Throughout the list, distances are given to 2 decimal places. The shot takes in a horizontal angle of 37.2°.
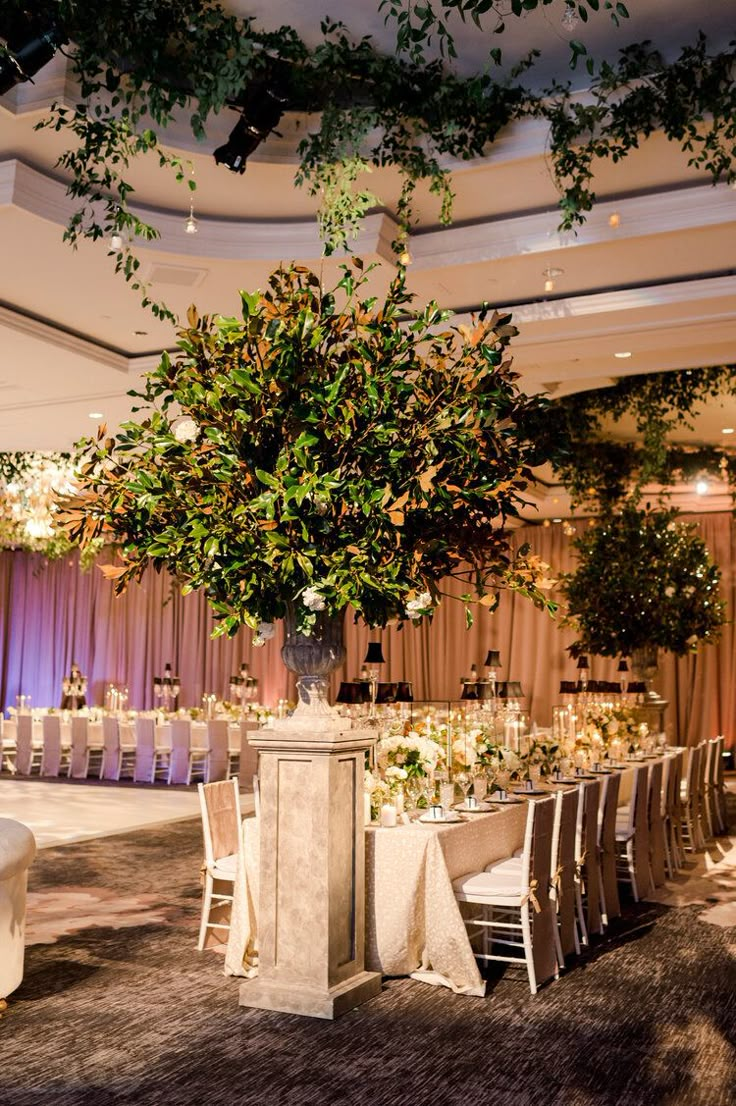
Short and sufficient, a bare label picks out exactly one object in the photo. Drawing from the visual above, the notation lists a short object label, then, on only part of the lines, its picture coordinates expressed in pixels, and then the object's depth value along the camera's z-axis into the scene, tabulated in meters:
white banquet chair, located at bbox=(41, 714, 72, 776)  13.58
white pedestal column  4.36
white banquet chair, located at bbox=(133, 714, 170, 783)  13.12
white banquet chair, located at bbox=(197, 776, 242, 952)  5.46
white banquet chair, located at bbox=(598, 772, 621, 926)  6.29
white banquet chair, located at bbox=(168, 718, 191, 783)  13.08
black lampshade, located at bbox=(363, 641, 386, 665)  7.41
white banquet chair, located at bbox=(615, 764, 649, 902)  6.82
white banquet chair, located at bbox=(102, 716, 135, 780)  13.45
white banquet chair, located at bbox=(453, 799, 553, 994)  4.88
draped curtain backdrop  16.09
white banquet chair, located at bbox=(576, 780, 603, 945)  5.89
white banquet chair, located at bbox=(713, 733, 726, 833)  9.91
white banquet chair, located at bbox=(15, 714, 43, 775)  13.86
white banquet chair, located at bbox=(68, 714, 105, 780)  13.55
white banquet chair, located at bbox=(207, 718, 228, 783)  12.62
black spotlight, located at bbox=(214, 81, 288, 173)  5.32
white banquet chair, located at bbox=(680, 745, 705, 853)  8.71
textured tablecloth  4.82
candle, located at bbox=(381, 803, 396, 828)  5.18
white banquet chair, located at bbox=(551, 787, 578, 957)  5.29
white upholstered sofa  4.44
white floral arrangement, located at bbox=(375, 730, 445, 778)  5.81
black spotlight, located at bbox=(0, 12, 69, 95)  4.56
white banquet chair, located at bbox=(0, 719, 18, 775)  14.25
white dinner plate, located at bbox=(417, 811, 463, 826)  5.30
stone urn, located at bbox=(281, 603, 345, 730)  4.51
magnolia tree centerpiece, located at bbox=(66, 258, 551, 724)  4.06
